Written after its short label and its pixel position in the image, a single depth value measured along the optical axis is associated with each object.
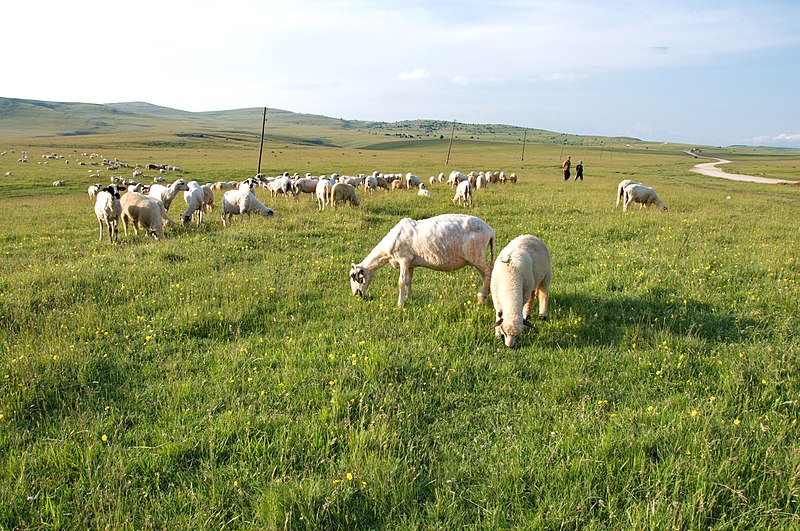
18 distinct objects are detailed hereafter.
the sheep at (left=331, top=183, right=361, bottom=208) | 21.31
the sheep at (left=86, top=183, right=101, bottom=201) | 28.80
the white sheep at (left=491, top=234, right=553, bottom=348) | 6.45
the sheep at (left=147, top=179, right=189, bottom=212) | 20.58
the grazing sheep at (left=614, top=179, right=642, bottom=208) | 20.77
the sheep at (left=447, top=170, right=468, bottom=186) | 35.16
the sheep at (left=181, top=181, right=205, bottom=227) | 17.61
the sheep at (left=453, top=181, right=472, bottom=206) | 22.44
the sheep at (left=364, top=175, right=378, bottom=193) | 32.83
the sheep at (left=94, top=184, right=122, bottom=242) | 14.90
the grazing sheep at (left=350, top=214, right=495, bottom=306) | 8.19
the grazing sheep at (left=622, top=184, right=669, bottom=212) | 20.34
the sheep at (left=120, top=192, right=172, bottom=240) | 14.45
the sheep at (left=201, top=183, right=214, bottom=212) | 21.86
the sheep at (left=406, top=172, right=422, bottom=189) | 35.84
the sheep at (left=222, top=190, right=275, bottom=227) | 18.17
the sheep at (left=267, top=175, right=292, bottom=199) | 26.98
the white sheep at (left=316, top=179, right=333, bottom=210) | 22.02
